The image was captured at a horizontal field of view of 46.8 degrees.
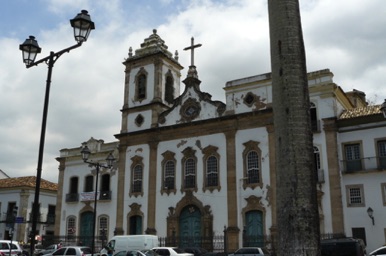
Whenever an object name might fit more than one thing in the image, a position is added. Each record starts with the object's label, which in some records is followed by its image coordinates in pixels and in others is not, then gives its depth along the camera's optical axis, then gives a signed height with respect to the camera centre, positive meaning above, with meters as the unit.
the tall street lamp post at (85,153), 23.05 +4.29
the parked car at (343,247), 18.03 -0.38
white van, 26.69 -0.30
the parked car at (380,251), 19.19 -0.56
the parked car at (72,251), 24.44 -0.71
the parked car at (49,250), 28.59 -0.77
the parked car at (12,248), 27.45 -0.60
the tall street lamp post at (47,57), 10.90 +4.88
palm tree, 6.79 +1.55
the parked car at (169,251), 22.70 -0.67
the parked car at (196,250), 25.37 -0.70
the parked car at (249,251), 21.98 -0.65
